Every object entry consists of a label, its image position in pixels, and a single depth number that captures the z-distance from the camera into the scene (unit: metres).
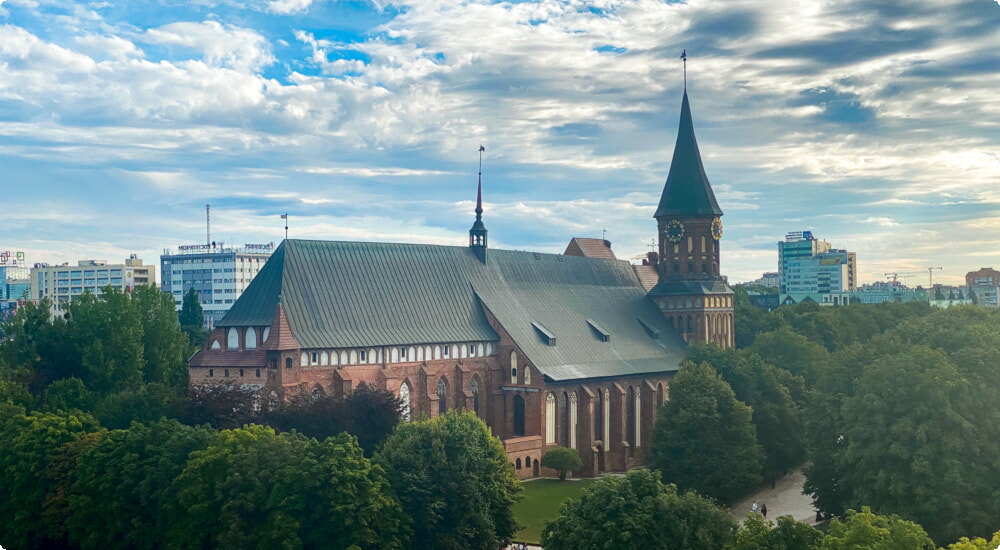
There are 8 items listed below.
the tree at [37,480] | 64.06
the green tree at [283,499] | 54.91
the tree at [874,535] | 42.22
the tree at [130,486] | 60.22
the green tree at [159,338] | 100.25
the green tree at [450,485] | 59.75
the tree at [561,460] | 87.88
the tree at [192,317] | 131.12
